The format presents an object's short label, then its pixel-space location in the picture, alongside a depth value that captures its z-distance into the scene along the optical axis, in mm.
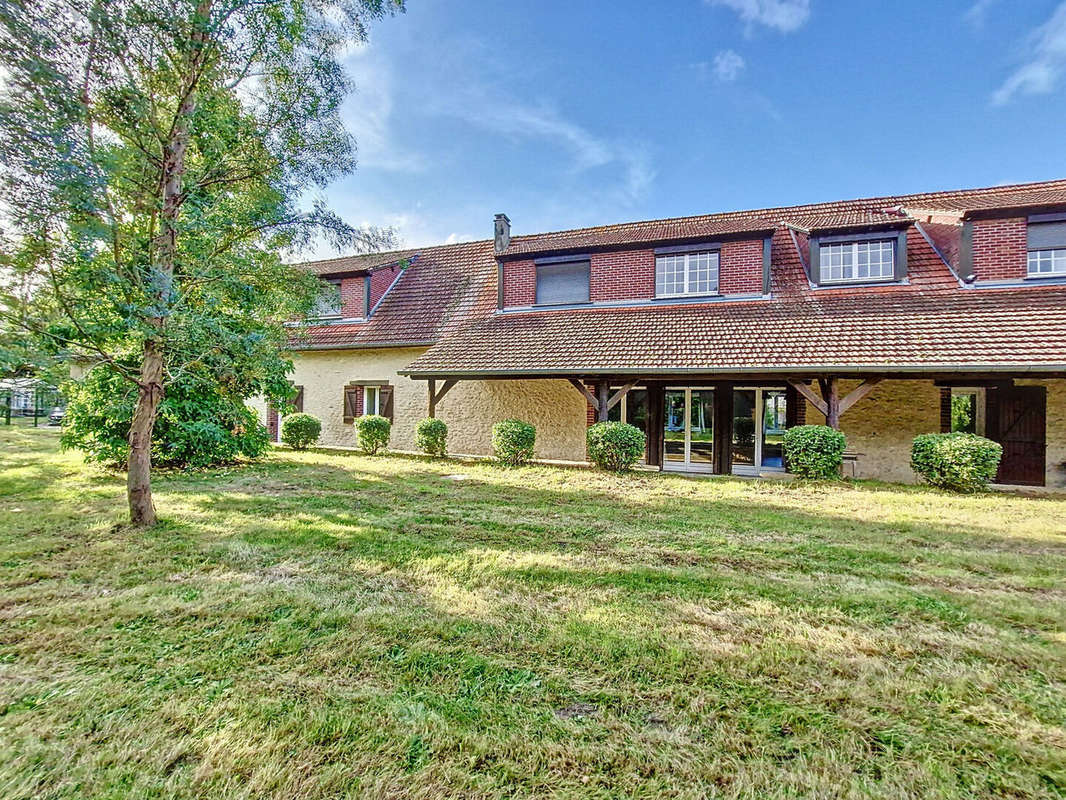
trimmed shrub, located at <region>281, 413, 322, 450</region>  13625
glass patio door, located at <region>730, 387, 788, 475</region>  10945
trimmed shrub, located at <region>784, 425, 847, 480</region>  8992
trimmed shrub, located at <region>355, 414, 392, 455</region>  12781
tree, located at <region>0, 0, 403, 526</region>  4027
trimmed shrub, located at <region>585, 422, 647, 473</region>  10195
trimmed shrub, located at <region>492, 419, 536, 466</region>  11266
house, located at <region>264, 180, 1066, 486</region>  9062
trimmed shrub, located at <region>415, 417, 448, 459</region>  12094
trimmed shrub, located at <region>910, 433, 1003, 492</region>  8141
